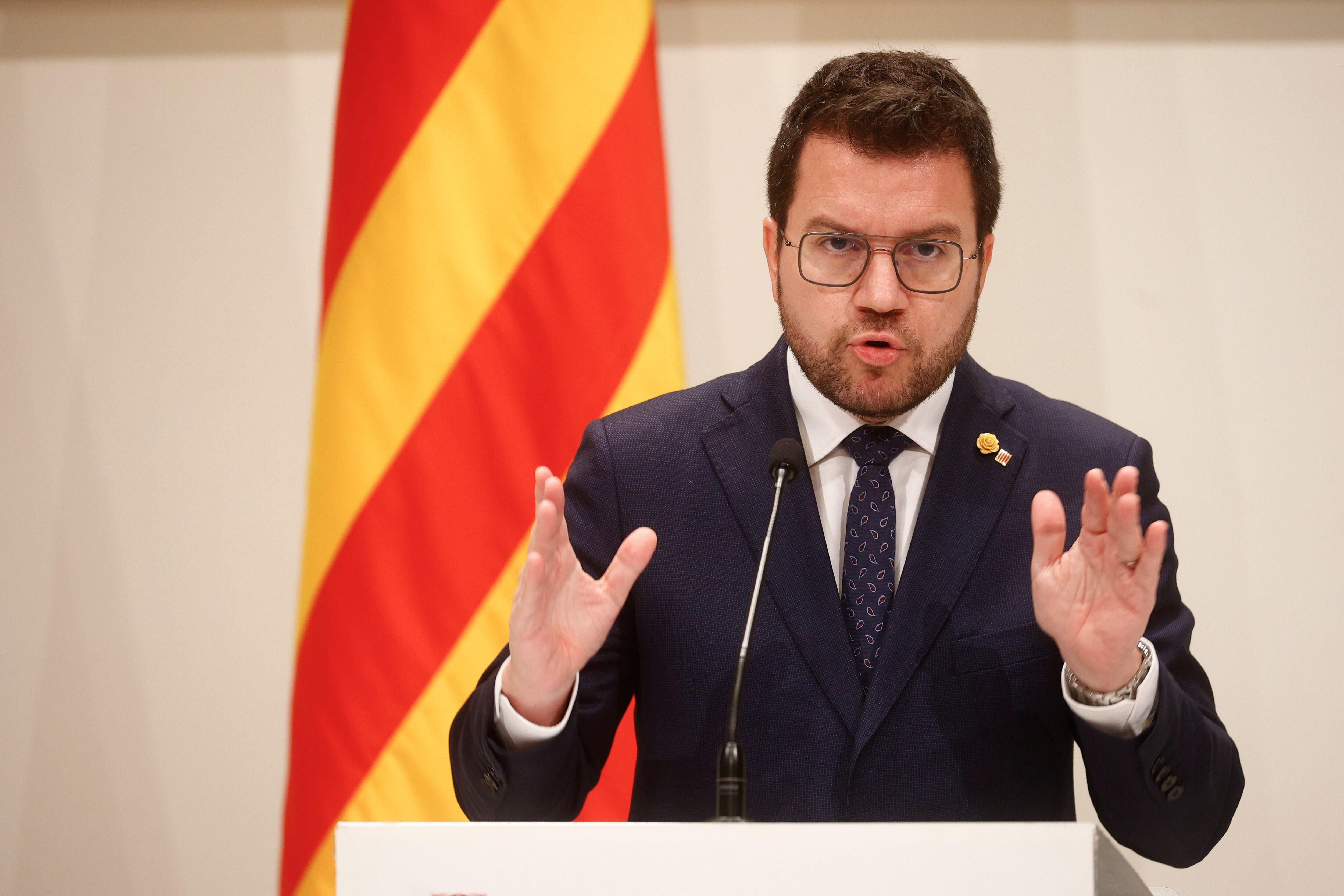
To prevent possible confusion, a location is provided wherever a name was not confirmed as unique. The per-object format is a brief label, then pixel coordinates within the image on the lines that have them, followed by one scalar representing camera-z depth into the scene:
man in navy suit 4.37
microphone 4.21
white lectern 4.15
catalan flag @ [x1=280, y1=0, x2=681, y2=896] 4.74
